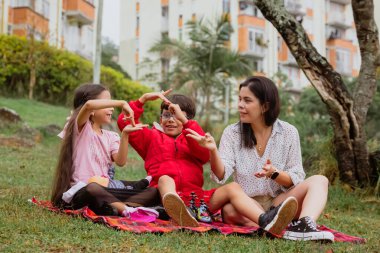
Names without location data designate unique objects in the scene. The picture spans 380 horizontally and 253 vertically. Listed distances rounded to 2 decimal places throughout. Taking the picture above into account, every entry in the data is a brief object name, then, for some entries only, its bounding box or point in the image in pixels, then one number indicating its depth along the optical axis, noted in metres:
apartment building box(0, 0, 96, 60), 24.86
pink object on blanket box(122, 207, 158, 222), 4.32
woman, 4.28
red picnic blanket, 3.86
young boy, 4.20
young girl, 4.36
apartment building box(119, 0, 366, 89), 33.25
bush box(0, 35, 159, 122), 18.72
